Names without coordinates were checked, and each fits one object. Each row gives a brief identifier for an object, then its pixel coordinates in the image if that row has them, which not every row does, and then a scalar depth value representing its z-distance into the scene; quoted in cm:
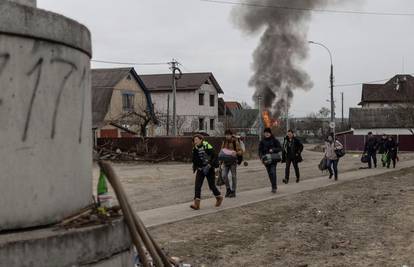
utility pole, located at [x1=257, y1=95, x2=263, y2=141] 4819
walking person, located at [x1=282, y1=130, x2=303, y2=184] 1695
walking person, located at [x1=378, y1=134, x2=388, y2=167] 2475
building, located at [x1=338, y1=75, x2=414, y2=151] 5694
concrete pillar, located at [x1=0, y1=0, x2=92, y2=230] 350
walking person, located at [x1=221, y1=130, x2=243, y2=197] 1320
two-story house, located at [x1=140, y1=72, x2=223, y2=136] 5728
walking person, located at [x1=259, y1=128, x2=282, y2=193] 1395
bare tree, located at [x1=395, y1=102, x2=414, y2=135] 3294
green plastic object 449
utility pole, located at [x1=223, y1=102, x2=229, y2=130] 5838
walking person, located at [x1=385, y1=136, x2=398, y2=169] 2476
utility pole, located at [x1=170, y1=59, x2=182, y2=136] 4412
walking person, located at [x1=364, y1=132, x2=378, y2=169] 2398
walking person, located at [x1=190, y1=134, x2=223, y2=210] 1105
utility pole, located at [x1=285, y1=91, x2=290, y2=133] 5131
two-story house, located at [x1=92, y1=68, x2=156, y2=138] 4478
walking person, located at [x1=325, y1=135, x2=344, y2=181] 1814
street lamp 3841
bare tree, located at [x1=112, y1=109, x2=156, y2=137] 4441
